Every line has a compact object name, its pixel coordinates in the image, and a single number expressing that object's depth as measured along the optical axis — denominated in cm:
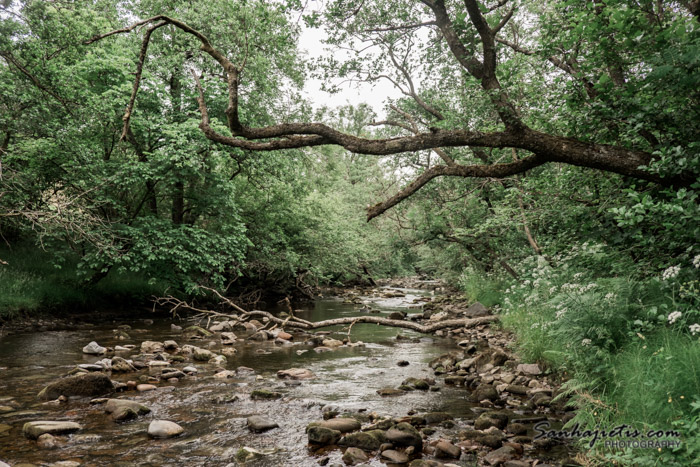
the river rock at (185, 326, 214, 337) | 1421
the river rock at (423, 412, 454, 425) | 675
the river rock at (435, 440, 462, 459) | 544
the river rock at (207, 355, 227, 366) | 1066
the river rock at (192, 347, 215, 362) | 1091
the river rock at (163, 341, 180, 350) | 1189
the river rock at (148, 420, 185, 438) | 609
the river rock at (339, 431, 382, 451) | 580
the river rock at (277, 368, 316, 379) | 958
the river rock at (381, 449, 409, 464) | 539
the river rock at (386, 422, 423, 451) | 573
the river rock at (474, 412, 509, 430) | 629
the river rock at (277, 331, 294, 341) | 1420
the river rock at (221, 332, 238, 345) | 1328
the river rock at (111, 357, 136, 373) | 939
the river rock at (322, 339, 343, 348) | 1316
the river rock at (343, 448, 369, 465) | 539
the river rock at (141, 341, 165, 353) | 1147
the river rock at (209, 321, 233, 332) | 1532
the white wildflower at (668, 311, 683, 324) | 417
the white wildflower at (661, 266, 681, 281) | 462
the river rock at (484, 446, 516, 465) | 514
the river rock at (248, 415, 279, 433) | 647
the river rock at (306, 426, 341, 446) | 600
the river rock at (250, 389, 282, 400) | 802
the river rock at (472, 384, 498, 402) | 767
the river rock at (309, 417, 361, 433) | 636
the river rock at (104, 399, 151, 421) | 667
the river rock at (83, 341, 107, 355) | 1078
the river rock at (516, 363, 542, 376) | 855
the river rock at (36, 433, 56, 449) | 557
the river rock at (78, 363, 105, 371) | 903
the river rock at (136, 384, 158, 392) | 825
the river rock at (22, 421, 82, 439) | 580
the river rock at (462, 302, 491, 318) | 1555
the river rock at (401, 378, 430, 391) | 864
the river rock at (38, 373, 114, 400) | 754
